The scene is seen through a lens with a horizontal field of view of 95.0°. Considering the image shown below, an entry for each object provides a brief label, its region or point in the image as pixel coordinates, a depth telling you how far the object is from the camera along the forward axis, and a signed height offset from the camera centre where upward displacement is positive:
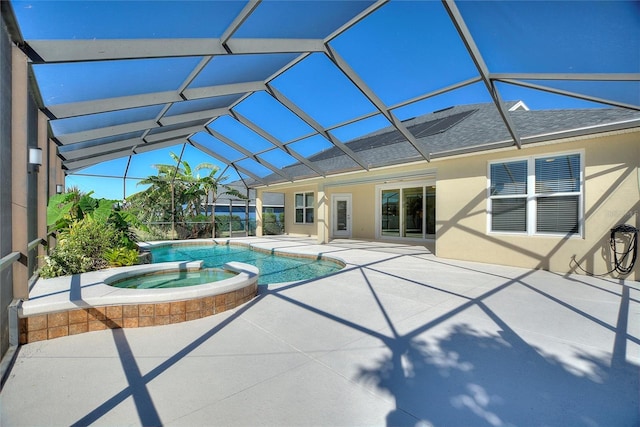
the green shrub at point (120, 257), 6.11 -0.97
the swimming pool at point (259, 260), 8.19 -1.73
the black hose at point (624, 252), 6.02 -0.80
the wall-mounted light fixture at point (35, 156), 3.94 +0.74
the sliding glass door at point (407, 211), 13.15 +0.09
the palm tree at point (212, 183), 16.28 +1.60
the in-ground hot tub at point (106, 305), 3.39 -1.21
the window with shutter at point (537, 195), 7.01 +0.47
